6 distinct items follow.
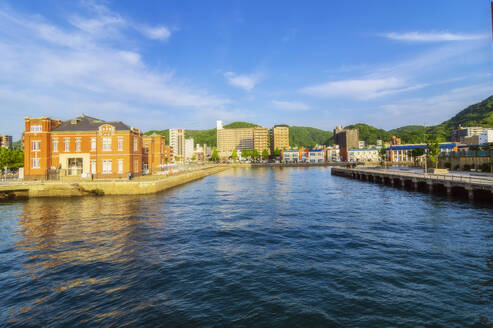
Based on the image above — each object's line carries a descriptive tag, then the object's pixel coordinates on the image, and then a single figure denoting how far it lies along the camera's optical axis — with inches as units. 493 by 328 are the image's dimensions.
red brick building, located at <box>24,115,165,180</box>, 2261.3
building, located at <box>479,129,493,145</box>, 2966.5
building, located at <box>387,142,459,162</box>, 6702.8
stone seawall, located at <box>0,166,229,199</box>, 1904.0
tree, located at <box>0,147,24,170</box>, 2709.2
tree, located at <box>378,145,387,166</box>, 5593.0
